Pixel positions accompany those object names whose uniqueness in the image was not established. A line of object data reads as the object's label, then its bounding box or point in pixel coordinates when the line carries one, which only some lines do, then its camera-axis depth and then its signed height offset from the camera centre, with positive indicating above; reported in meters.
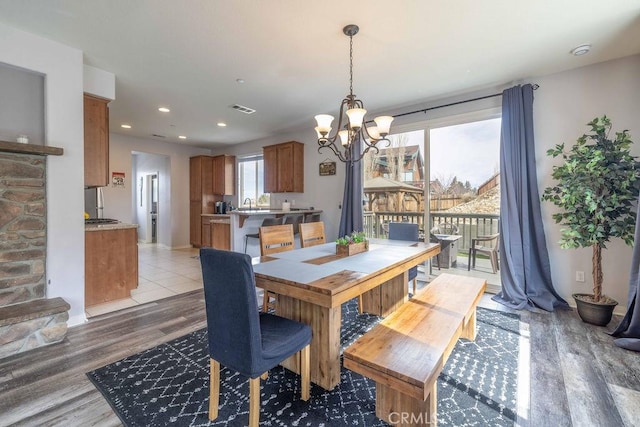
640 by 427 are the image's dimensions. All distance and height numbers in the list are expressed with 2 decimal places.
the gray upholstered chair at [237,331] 1.34 -0.60
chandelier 2.28 +0.76
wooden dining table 1.59 -0.42
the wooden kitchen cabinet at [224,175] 6.89 +0.93
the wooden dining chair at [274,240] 2.62 -0.27
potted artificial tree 2.65 +0.13
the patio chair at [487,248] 3.96 -0.54
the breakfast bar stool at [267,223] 4.59 -0.17
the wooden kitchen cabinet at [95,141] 3.18 +0.84
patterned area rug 1.55 -1.14
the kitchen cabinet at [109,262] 3.13 -0.57
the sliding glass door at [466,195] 3.84 +0.24
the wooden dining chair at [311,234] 3.04 -0.25
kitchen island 4.61 -0.20
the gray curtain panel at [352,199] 4.62 +0.22
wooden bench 1.26 -0.71
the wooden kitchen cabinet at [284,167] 5.55 +0.92
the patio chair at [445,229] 4.25 -0.26
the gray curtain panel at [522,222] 3.25 -0.12
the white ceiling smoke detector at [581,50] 2.71 +1.59
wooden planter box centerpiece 2.42 -0.29
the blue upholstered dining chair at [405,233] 3.26 -0.25
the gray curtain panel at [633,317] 2.32 -0.91
